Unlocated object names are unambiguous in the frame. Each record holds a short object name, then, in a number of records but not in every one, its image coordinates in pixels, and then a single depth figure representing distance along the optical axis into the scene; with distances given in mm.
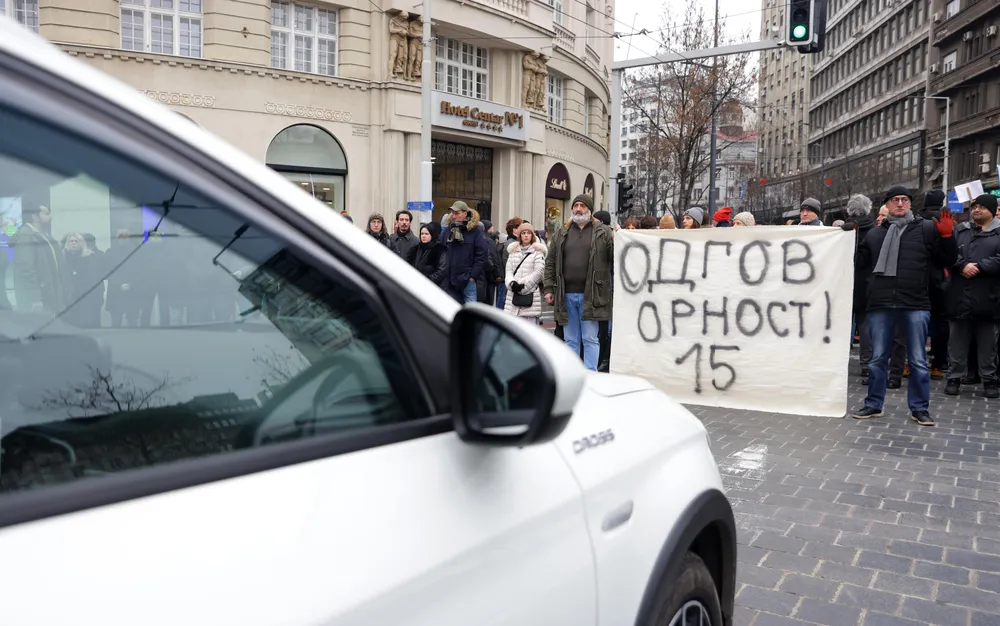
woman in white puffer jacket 10172
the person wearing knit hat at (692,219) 10320
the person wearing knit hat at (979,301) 8859
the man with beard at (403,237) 12422
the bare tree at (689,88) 29406
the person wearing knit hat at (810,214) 8809
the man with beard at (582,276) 8898
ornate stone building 21609
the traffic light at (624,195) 23781
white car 1037
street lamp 53981
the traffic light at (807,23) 14500
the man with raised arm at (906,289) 7094
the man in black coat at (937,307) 8977
